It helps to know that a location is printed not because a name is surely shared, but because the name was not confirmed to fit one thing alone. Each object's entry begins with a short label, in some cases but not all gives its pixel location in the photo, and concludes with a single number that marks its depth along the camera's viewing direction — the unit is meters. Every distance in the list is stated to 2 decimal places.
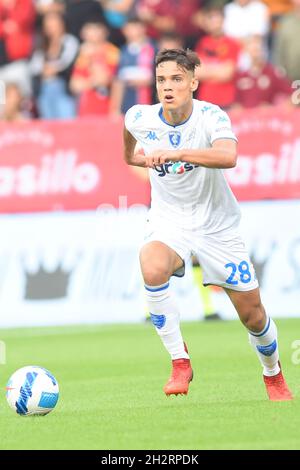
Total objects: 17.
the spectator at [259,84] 18.56
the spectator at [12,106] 19.69
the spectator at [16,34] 20.75
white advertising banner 16.66
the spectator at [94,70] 19.69
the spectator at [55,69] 20.27
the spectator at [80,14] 20.48
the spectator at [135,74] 19.35
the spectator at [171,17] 20.03
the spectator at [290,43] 19.00
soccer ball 8.33
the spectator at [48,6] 20.61
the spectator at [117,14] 20.50
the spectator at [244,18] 19.30
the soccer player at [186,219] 8.78
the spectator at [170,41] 19.17
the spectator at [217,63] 18.80
